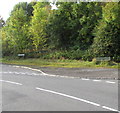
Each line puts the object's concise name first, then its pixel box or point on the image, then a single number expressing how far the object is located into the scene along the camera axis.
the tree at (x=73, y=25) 24.80
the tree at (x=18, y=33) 28.39
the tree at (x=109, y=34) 19.56
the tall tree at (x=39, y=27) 27.39
